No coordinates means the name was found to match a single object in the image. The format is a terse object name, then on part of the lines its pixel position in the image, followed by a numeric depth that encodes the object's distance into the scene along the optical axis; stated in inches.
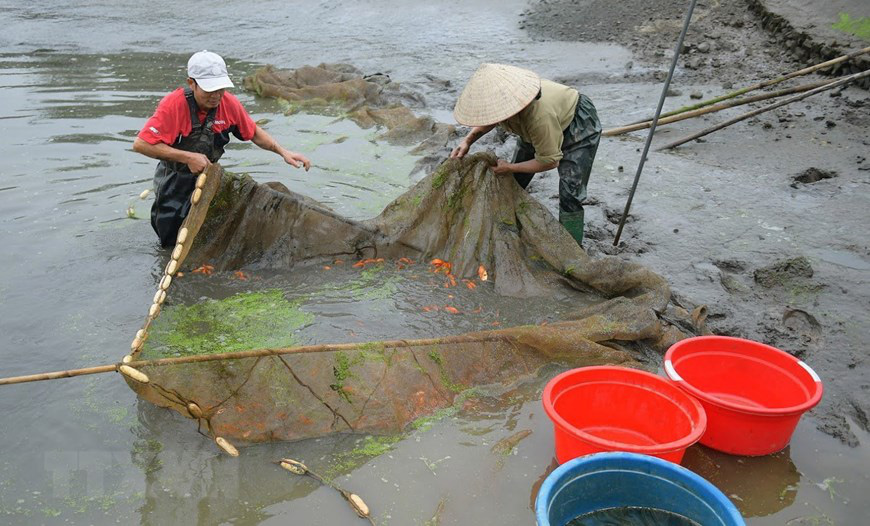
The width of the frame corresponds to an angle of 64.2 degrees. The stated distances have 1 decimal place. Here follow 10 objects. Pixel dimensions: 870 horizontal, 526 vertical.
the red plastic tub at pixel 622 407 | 129.1
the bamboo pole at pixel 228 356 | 125.5
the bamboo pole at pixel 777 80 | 282.5
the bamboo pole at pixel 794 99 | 255.3
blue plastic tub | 105.3
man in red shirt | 183.0
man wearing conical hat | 178.9
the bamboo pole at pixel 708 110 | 279.7
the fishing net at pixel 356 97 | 343.6
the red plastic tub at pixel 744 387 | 128.7
